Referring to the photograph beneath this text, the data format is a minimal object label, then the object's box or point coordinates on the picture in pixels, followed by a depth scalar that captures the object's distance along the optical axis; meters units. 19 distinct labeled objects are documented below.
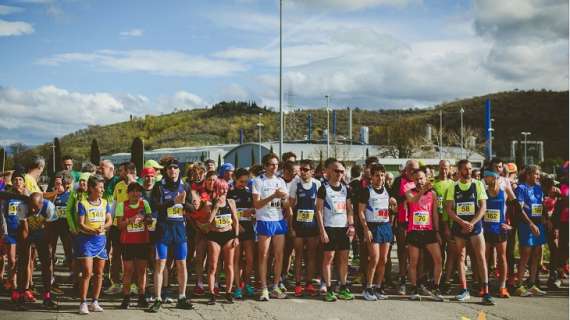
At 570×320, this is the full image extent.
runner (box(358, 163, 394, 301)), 9.02
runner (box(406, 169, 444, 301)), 8.95
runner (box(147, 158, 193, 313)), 8.12
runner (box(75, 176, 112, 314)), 7.92
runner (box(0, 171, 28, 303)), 8.59
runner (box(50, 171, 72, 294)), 9.64
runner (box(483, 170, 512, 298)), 9.20
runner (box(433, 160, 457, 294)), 9.52
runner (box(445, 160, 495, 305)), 8.87
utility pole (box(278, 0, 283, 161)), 23.47
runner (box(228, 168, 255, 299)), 9.31
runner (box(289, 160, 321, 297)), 9.31
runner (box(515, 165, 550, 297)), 9.62
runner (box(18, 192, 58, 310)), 8.51
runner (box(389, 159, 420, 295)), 9.49
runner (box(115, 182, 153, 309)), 8.15
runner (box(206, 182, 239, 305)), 8.57
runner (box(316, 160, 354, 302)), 9.00
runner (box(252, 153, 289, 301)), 9.00
